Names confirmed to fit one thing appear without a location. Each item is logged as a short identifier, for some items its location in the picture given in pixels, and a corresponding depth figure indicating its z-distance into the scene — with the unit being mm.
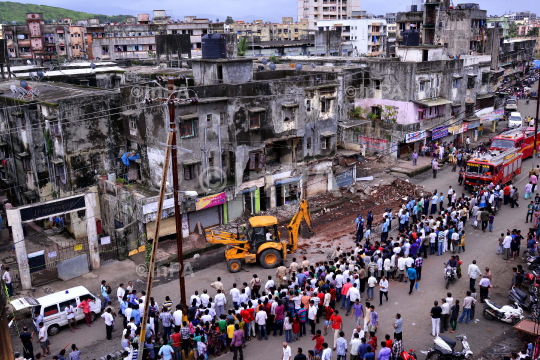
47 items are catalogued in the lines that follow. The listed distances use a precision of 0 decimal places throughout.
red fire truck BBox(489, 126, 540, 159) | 38750
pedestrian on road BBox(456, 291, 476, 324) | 19062
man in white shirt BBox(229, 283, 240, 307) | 19766
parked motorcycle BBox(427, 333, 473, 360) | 16547
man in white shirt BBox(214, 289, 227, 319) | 19438
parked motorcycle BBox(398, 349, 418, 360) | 16016
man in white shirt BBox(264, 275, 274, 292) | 20141
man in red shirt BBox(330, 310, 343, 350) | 17641
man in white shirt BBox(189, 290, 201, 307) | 19295
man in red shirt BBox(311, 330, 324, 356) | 16656
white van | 19594
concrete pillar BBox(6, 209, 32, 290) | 23312
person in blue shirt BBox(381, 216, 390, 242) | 27375
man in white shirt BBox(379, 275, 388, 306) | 20500
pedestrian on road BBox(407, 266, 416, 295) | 21391
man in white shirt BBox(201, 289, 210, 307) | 19297
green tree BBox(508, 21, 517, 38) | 117244
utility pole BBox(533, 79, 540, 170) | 41819
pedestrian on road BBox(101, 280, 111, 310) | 21156
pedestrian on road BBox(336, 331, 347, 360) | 16516
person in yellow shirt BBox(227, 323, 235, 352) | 17500
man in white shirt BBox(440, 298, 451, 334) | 18719
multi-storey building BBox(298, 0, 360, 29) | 116438
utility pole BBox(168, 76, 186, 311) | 17234
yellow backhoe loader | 24625
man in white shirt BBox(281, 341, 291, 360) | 16066
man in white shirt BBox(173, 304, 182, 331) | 18266
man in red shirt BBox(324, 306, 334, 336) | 19094
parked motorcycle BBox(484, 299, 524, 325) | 19281
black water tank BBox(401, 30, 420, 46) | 48438
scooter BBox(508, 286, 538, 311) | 20047
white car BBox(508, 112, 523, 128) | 52031
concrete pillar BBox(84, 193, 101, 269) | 25311
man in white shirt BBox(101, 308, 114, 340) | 18906
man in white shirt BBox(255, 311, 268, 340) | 18269
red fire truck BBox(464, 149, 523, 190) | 33938
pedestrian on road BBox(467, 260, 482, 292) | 21125
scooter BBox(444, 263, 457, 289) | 22156
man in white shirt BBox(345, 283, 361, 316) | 19734
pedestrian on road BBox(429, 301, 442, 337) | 18125
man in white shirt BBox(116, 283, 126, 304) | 20766
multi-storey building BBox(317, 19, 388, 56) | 94438
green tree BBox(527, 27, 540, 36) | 131400
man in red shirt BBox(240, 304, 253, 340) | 18328
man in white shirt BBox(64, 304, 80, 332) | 19969
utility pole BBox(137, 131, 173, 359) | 13609
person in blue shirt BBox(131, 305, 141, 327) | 18719
